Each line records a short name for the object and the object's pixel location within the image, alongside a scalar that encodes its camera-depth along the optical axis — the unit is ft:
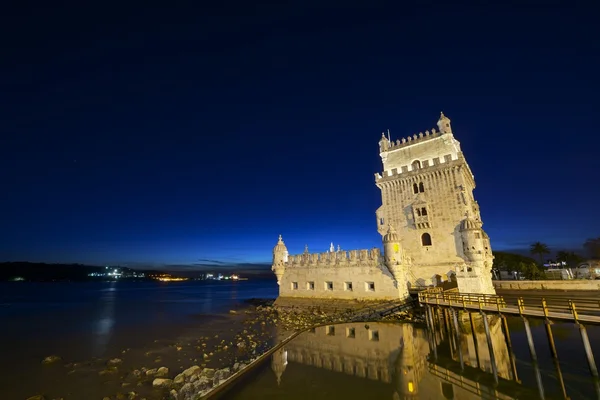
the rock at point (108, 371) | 57.72
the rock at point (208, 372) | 51.11
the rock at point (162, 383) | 49.03
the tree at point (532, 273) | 162.50
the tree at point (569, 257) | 231.91
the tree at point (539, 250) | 224.33
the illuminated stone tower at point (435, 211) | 95.04
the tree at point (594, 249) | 231.07
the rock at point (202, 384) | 44.73
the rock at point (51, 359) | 66.49
